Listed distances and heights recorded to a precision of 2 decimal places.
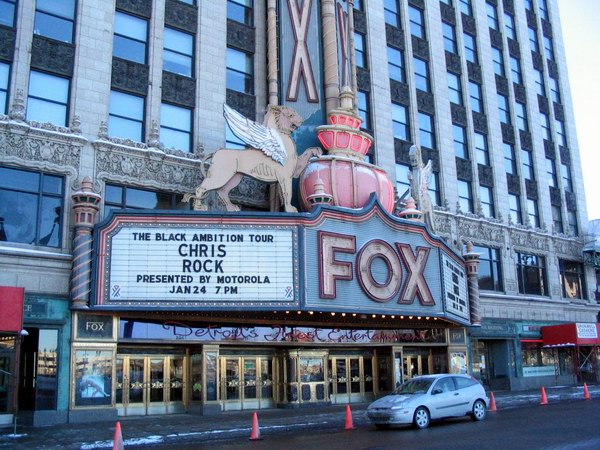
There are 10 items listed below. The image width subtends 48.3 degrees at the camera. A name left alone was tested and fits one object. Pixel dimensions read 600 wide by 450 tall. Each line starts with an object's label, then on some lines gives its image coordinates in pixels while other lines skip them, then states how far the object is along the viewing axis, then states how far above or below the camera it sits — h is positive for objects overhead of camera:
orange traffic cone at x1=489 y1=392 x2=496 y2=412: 25.27 -1.32
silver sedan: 19.48 -0.93
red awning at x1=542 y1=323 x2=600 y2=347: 38.09 +1.85
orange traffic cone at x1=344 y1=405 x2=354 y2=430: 20.58 -1.51
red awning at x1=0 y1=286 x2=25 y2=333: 20.06 +2.04
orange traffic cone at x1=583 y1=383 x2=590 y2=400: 30.16 -1.20
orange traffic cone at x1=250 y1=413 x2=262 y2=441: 18.53 -1.60
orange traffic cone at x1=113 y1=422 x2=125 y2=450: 15.08 -1.43
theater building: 23.33 +5.85
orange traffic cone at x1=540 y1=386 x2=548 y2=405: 27.94 -1.30
